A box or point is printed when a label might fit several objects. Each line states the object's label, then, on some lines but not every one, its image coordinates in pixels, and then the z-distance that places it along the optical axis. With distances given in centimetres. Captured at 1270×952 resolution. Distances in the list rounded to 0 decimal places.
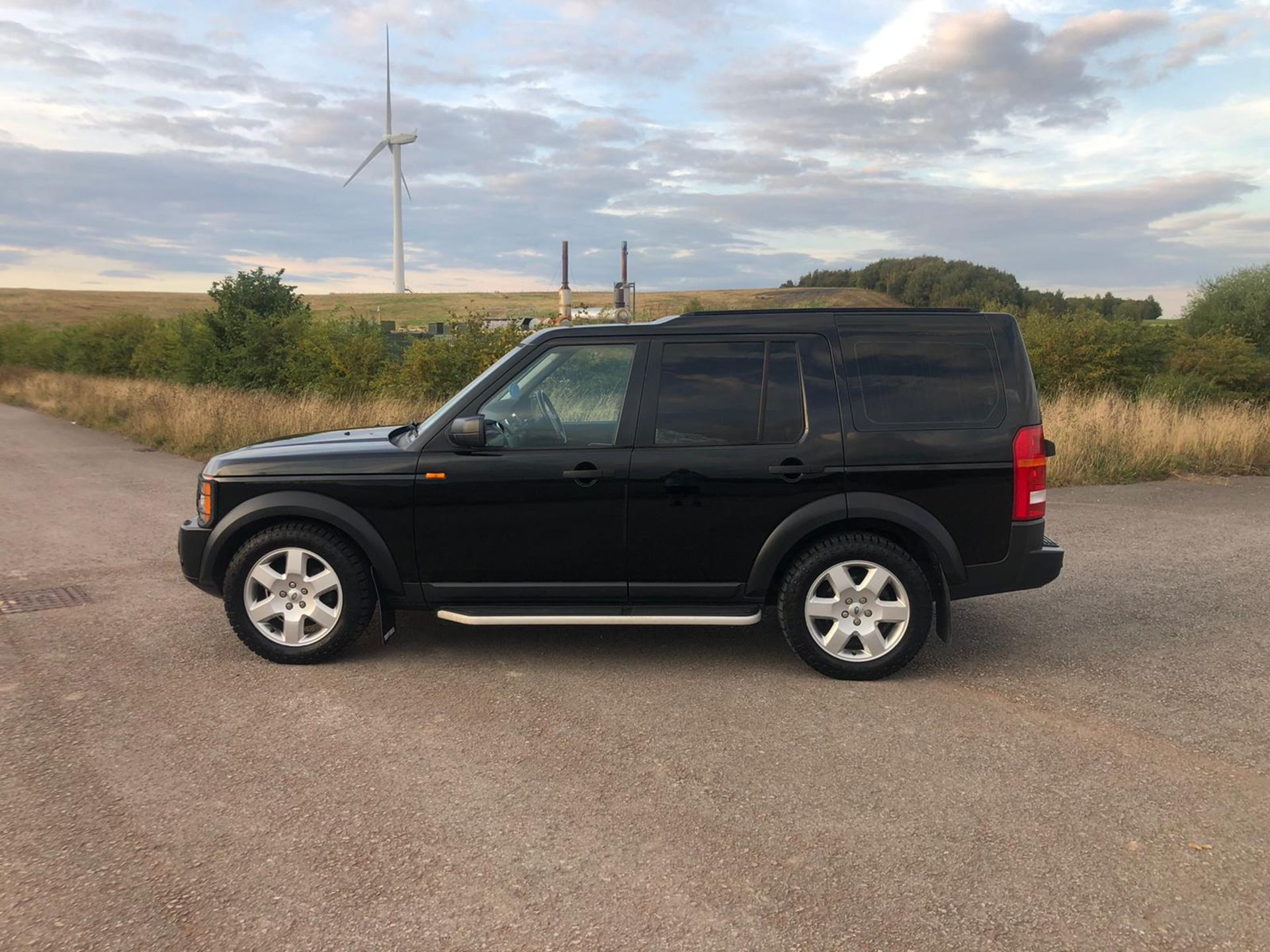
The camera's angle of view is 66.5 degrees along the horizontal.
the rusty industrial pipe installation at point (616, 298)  2133
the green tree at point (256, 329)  2592
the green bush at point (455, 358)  1938
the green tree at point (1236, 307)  3438
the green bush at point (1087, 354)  2653
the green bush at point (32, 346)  4306
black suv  487
